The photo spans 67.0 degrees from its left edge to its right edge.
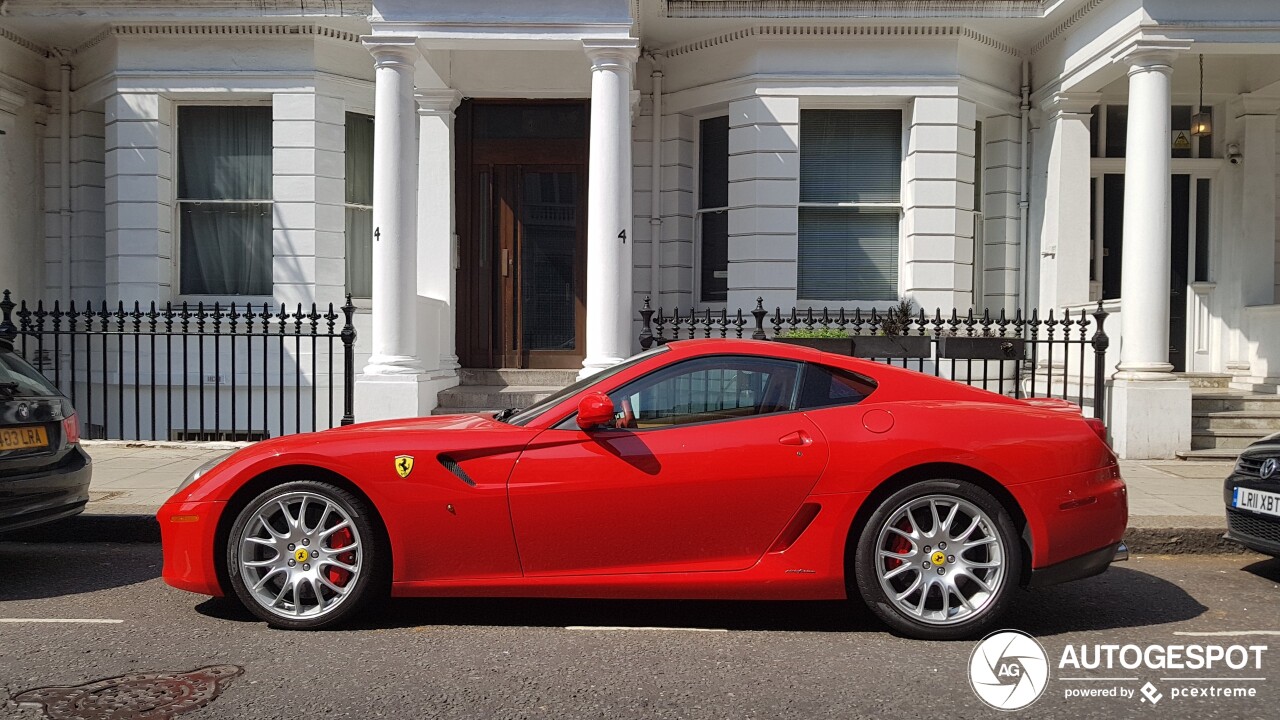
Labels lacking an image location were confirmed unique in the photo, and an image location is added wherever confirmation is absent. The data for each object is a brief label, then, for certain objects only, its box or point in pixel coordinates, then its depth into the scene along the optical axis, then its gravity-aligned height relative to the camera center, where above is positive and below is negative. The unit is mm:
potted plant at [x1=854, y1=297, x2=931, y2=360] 9297 -120
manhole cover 3469 -1380
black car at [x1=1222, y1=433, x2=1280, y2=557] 5293 -910
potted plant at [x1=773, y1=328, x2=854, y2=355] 9273 -57
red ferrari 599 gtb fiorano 4309 -808
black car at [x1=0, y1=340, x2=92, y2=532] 5301 -722
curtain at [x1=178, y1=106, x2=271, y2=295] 11695 +1590
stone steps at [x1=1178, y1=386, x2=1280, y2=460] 9727 -866
